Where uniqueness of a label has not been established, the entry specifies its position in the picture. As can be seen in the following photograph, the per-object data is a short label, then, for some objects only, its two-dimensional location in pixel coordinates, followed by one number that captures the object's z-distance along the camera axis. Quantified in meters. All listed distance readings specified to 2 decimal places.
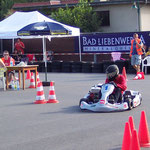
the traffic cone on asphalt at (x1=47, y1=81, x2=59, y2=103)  13.70
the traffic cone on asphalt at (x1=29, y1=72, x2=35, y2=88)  18.14
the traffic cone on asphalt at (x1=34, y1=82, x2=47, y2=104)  13.74
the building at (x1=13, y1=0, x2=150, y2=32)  38.28
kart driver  11.96
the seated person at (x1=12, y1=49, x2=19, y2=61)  30.65
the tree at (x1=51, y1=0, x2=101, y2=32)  39.53
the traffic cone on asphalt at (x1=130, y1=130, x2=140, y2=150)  6.69
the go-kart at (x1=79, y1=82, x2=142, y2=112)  11.64
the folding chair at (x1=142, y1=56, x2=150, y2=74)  22.62
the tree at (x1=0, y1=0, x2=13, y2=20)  48.72
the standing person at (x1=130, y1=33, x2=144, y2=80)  21.20
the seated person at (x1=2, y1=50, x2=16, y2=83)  18.38
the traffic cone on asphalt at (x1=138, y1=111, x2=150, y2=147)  7.83
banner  25.95
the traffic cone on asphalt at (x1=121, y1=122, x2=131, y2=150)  7.02
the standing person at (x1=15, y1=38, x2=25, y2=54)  30.80
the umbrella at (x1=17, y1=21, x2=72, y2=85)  19.36
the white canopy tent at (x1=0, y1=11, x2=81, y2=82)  21.78
